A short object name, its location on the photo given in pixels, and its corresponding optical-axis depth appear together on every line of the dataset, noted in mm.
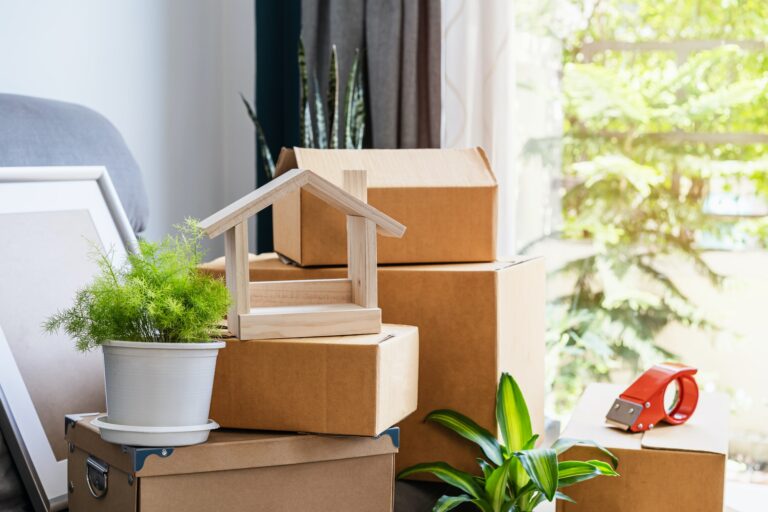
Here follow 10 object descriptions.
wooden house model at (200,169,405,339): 2546
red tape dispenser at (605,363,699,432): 2808
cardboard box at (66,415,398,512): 2477
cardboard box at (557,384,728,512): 2693
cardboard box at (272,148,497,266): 2780
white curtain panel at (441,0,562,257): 3772
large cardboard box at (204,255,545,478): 2771
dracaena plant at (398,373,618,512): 2635
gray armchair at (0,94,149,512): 2627
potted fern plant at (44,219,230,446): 2435
